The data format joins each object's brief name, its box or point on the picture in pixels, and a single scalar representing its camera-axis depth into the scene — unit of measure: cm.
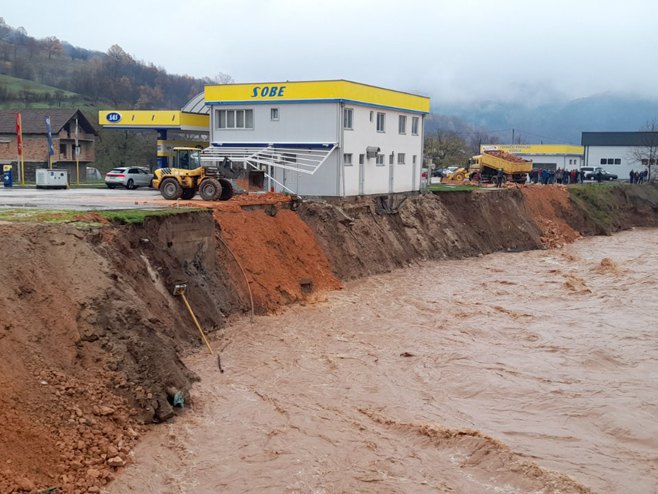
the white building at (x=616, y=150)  7856
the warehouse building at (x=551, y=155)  8444
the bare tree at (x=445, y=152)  7731
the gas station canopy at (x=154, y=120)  4250
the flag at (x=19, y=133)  3862
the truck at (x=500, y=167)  5403
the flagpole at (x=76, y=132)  4973
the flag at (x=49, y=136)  4129
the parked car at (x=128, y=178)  3866
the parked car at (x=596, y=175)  6898
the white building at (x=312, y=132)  3266
